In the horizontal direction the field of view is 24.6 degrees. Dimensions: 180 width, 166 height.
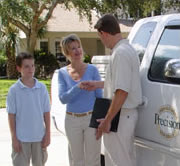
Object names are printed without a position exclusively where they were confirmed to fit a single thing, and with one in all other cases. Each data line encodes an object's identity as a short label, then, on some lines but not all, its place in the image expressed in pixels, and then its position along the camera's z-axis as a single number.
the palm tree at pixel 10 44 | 22.77
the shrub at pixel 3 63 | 24.92
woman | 3.97
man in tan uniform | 3.07
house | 26.17
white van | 3.04
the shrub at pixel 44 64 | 23.73
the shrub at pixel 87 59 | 24.79
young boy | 3.84
